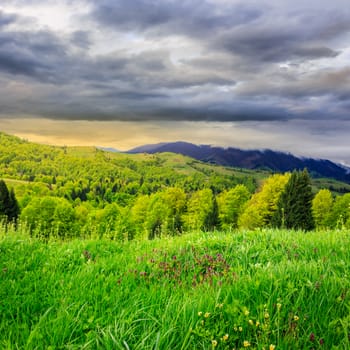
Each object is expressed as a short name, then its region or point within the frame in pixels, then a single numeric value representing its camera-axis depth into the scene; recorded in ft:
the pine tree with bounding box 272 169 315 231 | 148.46
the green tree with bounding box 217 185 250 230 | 245.04
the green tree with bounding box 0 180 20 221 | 198.94
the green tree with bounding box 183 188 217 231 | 251.80
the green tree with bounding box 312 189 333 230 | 231.91
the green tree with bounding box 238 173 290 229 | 197.67
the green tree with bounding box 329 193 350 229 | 216.13
